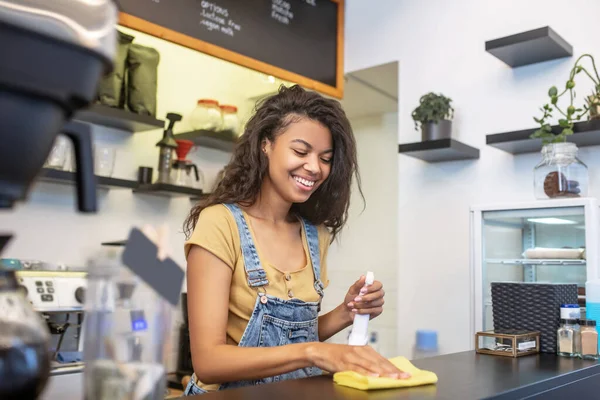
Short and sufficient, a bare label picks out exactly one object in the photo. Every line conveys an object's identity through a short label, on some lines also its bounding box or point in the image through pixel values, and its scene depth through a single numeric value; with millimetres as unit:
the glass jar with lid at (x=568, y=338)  1690
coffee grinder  3076
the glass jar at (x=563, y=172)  2516
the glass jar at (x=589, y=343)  1665
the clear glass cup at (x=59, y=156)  2535
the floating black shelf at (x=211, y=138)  3189
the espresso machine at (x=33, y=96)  515
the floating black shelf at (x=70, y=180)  2601
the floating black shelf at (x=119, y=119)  2795
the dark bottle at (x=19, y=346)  540
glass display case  2496
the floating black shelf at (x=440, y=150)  2887
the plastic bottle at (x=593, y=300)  1820
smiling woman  1329
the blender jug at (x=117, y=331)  605
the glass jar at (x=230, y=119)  3324
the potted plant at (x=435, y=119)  3012
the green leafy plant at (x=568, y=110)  2537
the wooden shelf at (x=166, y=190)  3000
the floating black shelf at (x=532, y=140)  2521
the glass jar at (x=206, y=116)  3256
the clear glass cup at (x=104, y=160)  2801
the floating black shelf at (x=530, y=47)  2621
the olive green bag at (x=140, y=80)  2922
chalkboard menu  2334
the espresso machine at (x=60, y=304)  2205
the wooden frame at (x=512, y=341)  1645
